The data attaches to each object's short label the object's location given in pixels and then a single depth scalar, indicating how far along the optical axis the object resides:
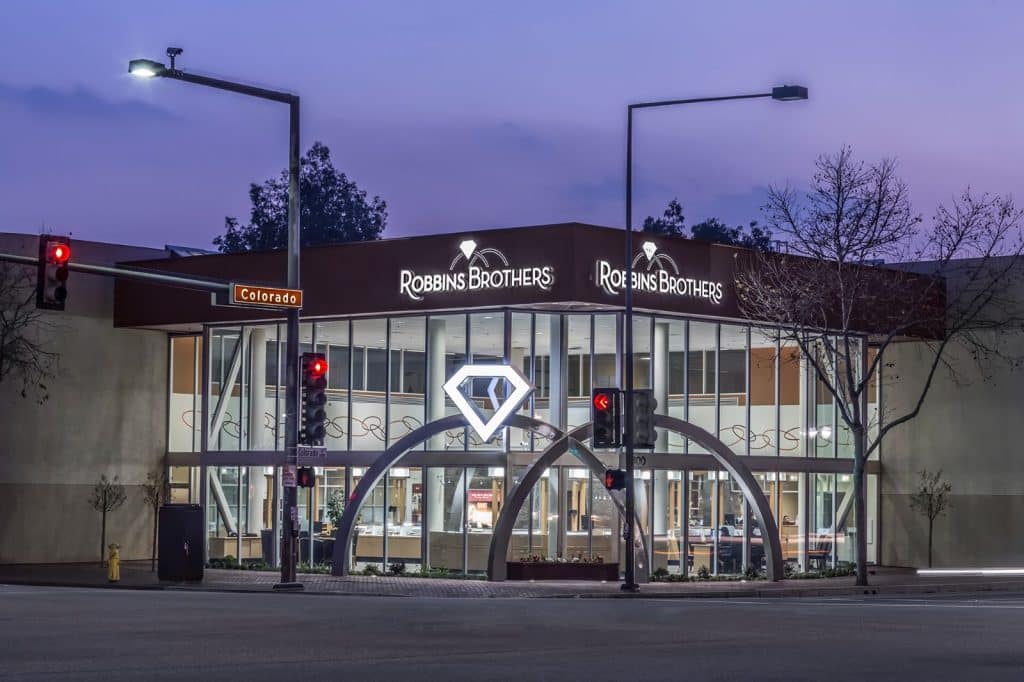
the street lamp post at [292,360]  33.12
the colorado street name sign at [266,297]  32.16
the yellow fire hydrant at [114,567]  36.06
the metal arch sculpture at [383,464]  38.12
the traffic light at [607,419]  33.81
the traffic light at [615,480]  33.75
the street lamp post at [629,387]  33.69
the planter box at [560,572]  37.31
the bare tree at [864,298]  39.00
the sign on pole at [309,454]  33.06
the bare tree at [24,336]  42.69
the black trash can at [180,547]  35.75
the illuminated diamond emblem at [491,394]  38.06
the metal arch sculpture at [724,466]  37.16
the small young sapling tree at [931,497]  45.91
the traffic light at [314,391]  33.22
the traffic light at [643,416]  33.94
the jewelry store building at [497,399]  39.12
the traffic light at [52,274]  26.02
